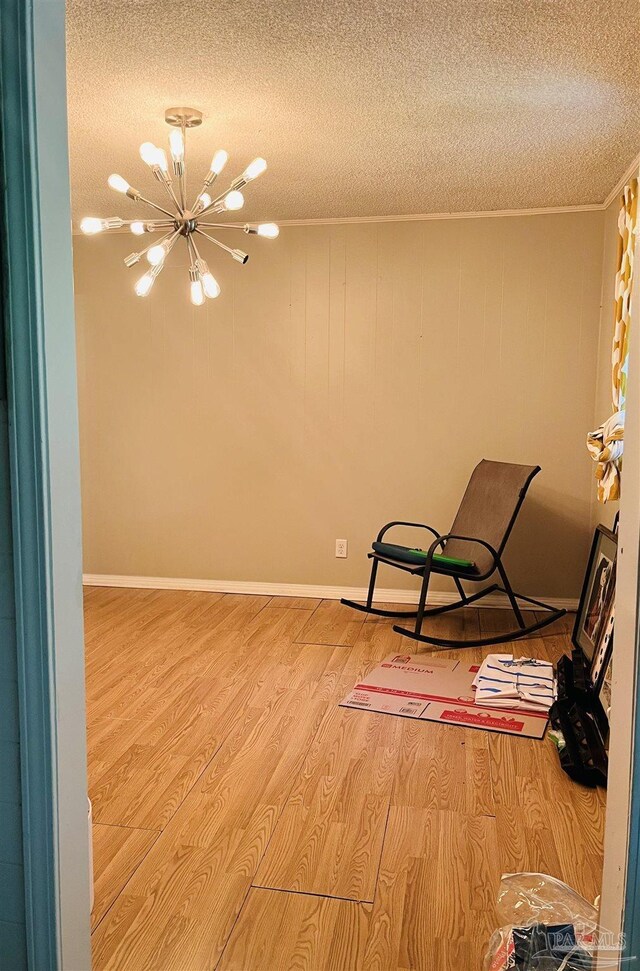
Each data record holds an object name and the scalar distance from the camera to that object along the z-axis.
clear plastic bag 1.45
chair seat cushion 4.08
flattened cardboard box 3.10
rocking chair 4.05
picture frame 3.25
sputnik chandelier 2.76
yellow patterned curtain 2.85
